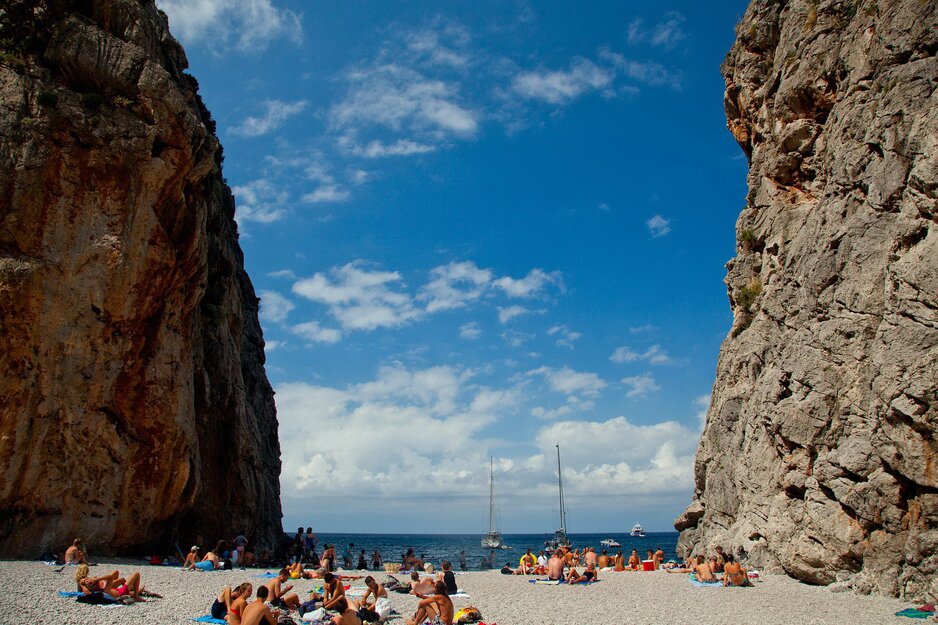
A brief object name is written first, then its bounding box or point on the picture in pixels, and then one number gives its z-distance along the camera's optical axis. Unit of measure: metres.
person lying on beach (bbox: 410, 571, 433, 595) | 17.84
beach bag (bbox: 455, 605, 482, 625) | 14.23
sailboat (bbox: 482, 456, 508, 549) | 99.94
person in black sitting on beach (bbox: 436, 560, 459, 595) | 18.34
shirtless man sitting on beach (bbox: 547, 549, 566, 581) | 24.90
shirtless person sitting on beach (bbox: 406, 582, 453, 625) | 13.02
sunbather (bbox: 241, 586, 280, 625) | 11.40
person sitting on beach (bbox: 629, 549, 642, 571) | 32.74
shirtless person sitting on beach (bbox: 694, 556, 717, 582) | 22.92
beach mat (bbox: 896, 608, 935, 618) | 15.04
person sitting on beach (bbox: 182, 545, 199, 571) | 23.26
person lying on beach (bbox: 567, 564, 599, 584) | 24.36
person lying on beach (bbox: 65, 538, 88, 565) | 19.67
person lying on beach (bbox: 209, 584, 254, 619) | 13.26
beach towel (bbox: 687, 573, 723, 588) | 22.17
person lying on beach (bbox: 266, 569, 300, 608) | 14.56
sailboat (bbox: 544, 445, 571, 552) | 73.64
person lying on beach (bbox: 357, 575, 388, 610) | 14.86
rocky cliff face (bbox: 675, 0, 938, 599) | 18.33
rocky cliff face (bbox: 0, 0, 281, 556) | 22.08
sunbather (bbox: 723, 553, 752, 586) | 21.38
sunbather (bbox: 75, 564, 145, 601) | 14.48
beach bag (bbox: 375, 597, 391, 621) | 14.76
